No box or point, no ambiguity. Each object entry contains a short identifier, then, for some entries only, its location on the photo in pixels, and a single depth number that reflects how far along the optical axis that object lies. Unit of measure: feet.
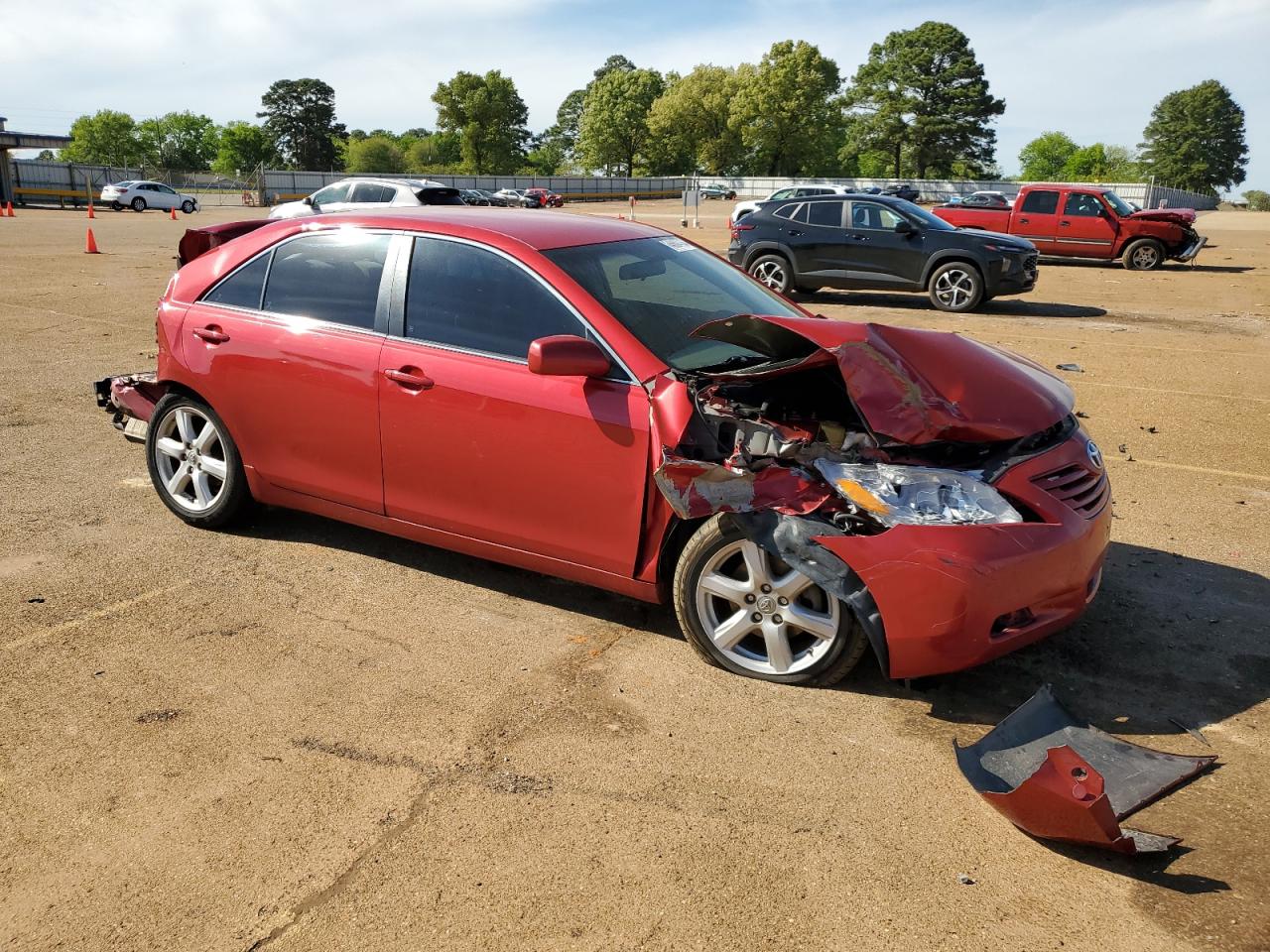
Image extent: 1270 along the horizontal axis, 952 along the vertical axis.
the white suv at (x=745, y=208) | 53.83
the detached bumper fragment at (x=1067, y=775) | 9.28
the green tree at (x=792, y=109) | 300.61
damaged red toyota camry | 11.50
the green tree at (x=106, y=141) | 426.92
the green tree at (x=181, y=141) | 445.37
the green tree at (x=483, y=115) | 341.41
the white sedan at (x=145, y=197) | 151.53
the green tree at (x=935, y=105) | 306.14
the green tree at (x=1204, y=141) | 363.76
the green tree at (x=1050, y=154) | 456.04
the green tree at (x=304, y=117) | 425.28
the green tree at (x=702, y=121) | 325.83
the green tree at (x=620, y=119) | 344.08
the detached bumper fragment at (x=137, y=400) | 19.01
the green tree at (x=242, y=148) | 445.37
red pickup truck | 71.36
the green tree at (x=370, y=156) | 424.46
